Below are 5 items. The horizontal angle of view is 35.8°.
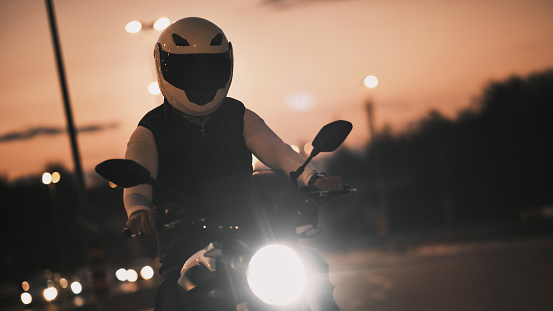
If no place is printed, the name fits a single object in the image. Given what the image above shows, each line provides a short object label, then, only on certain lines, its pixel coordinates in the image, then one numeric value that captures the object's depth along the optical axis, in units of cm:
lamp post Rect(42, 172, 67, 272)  3762
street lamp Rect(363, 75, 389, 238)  3219
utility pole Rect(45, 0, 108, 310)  1864
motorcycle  309
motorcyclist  381
